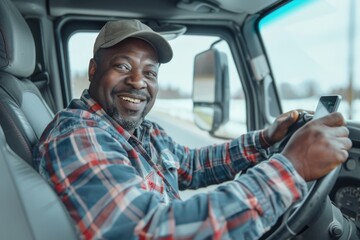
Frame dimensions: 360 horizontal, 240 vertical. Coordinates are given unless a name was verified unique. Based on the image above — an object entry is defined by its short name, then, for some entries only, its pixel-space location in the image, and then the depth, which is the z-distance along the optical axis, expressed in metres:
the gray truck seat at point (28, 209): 0.98
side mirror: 2.17
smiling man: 0.89
